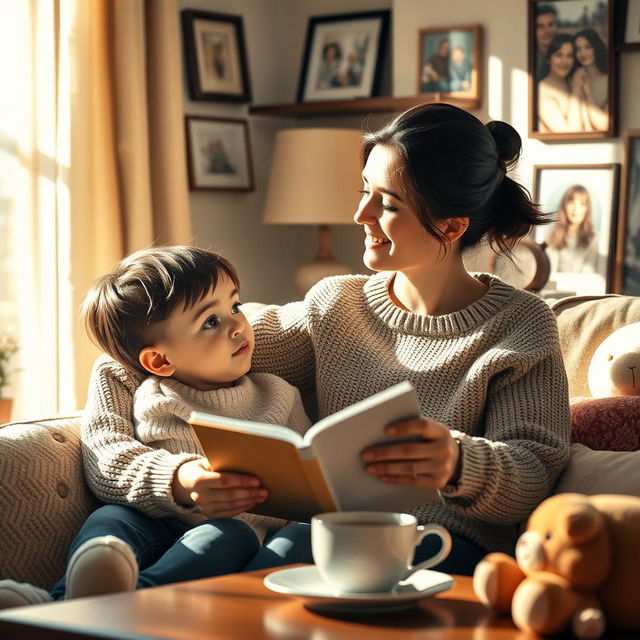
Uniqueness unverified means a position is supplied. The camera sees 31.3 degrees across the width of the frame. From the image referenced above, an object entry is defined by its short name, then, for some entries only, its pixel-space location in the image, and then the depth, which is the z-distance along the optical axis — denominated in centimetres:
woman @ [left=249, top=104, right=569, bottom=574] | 163
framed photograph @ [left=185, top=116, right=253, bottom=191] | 409
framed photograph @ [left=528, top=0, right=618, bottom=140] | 359
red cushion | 178
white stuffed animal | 195
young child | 155
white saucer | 116
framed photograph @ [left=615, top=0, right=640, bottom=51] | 354
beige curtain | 354
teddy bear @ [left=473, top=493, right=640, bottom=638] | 105
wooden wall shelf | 386
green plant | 341
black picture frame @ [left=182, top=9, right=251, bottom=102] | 410
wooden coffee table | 106
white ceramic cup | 115
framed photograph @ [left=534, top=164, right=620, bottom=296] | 361
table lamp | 385
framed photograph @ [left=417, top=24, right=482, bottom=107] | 385
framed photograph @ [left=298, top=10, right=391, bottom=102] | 416
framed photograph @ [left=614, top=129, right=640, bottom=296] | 356
